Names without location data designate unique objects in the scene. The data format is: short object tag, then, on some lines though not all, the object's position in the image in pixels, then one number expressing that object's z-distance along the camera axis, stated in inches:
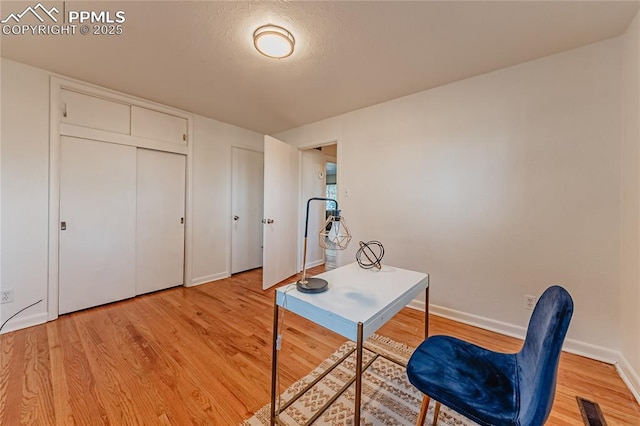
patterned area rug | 49.4
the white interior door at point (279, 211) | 123.1
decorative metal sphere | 64.2
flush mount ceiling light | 64.5
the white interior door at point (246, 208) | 147.9
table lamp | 48.3
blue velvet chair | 29.3
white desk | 37.8
